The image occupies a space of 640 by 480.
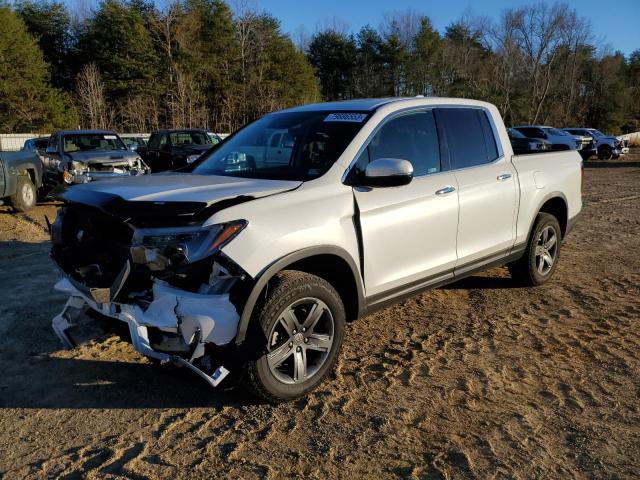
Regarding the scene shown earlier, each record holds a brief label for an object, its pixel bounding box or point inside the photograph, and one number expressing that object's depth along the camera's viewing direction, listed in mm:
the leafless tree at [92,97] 37688
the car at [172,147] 15680
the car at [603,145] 29156
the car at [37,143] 17984
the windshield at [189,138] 16302
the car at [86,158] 11609
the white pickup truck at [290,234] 2961
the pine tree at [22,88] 36375
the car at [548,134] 24745
